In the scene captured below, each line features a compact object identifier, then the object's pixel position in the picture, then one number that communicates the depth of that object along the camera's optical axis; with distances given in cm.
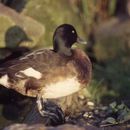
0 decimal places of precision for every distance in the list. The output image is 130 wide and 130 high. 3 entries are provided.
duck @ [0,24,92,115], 911
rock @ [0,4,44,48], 1096
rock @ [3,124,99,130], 772
